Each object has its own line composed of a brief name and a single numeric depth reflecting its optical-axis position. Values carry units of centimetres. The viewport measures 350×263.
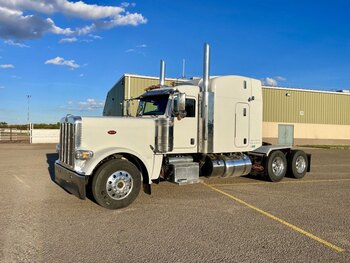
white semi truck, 707
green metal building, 3456
